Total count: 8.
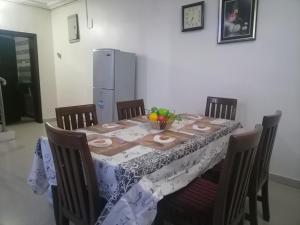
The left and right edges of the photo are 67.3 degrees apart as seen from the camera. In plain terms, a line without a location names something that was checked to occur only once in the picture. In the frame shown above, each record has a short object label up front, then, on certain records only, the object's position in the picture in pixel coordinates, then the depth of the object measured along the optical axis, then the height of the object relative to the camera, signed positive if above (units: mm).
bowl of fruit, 1767 -304
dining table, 1036 -450
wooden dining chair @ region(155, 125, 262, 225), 1005 -672
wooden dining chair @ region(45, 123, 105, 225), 1060 -488
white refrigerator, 3461 -4
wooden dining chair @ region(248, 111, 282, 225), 1398 -533
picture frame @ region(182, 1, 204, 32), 2884 +827
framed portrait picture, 2490 +682
